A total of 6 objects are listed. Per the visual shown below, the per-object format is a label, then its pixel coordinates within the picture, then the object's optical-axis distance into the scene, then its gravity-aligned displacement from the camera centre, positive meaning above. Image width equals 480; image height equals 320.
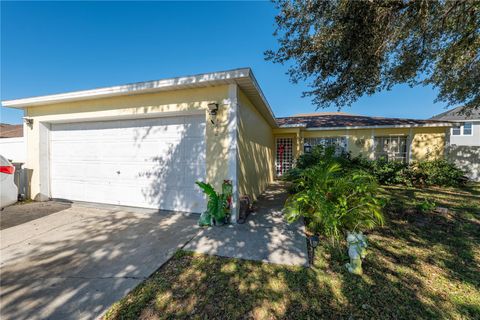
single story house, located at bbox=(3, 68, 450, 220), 4.02 +0.44
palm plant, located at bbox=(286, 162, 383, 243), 2.68 -0.69
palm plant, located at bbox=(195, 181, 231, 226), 3.80 -1.11
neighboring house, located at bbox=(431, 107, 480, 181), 9.10 +0.06
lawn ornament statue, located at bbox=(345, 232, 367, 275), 2.38 -1.24
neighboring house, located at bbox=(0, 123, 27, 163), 6.11 +0.25
